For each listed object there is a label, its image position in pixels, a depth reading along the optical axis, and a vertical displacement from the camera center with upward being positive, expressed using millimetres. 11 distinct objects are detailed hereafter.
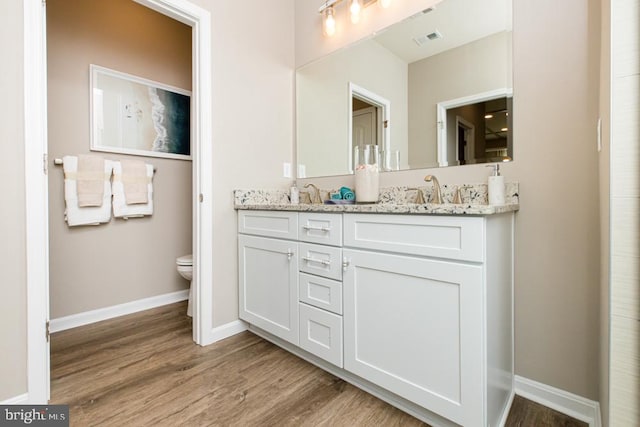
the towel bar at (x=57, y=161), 2098 +347
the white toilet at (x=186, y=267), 2455 -466
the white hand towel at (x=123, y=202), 2363 +68
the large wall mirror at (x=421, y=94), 1481 +697
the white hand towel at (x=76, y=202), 2137 +63
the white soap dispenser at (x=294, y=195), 2260 +110
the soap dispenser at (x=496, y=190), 1352 +81
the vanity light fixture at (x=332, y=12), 1979 +1349
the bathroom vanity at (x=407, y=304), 1053 -405
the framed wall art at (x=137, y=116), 2328 +803
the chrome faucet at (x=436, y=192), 1552 +87
